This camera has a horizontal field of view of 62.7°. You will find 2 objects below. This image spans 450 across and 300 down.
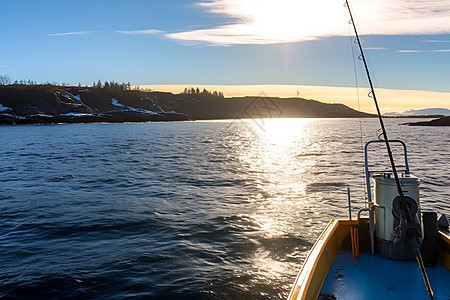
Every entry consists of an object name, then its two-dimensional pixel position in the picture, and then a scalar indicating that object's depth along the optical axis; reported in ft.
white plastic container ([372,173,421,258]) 23.03
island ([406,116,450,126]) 460.96
